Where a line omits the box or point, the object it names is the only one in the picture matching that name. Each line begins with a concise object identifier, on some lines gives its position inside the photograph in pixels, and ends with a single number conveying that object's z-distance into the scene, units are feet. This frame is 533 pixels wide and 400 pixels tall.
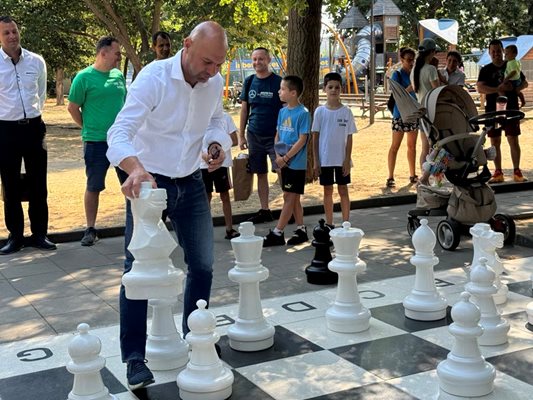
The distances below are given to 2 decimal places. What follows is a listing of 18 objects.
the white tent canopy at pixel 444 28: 87.66
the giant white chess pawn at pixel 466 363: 11.21
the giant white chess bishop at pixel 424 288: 15.12
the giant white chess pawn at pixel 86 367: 10.02
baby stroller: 21.43
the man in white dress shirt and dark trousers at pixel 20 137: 22.53
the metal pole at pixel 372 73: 71.20
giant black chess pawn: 18.07
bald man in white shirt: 11.28
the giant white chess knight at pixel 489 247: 15.57
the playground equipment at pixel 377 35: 96.32
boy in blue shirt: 22.66
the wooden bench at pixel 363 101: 81.77
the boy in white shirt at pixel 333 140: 23.16
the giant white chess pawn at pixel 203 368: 11.23
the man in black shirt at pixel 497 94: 31.96
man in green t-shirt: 23.18
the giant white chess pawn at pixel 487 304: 13.17
